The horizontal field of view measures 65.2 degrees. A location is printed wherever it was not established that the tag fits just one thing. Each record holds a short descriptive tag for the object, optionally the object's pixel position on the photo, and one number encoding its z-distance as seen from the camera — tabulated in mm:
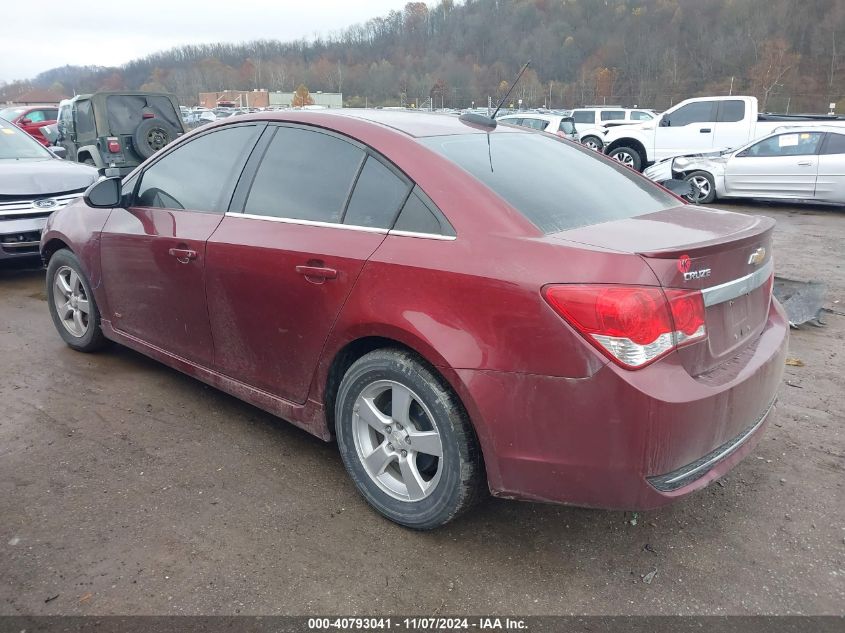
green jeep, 11891
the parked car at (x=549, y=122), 20391
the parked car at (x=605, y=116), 25223
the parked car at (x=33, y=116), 18234
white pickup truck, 15094
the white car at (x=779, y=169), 11430
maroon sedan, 2135
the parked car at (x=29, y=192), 6406
